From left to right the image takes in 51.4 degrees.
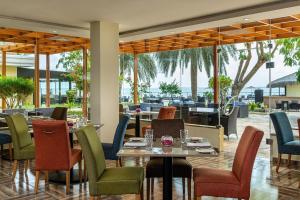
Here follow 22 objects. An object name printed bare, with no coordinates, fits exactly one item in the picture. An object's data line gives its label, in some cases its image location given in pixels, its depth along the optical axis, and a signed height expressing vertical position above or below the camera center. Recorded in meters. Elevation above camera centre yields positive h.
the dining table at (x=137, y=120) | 7.93 -0.60
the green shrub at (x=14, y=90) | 7.76 +0.19
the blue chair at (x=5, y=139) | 6.16 -0.82
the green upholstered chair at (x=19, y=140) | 4.94 -0.69
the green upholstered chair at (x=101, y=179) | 3.15 -0.85
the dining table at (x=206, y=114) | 7.75 -0.46
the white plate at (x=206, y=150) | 3.19 -0.56
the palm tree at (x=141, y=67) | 9.54 +0.95
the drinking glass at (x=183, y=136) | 3.77 -0.48
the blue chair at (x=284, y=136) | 5.21 -0.69
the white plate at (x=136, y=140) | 3.88 -0.54
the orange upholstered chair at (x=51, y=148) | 4.23 -0.70
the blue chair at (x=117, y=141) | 4.83 -0.69
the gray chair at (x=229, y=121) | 8.00 -0.66
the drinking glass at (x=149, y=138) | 3.54 -0.48
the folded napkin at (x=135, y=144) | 3.48 -0.54
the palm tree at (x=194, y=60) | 8.04 +1.00
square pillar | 6.97 +0.49
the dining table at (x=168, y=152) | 3.08 -0.56
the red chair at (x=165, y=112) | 7.34 -0.37
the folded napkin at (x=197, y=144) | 3.48 -0.54
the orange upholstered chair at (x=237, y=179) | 3.07 -0.84
